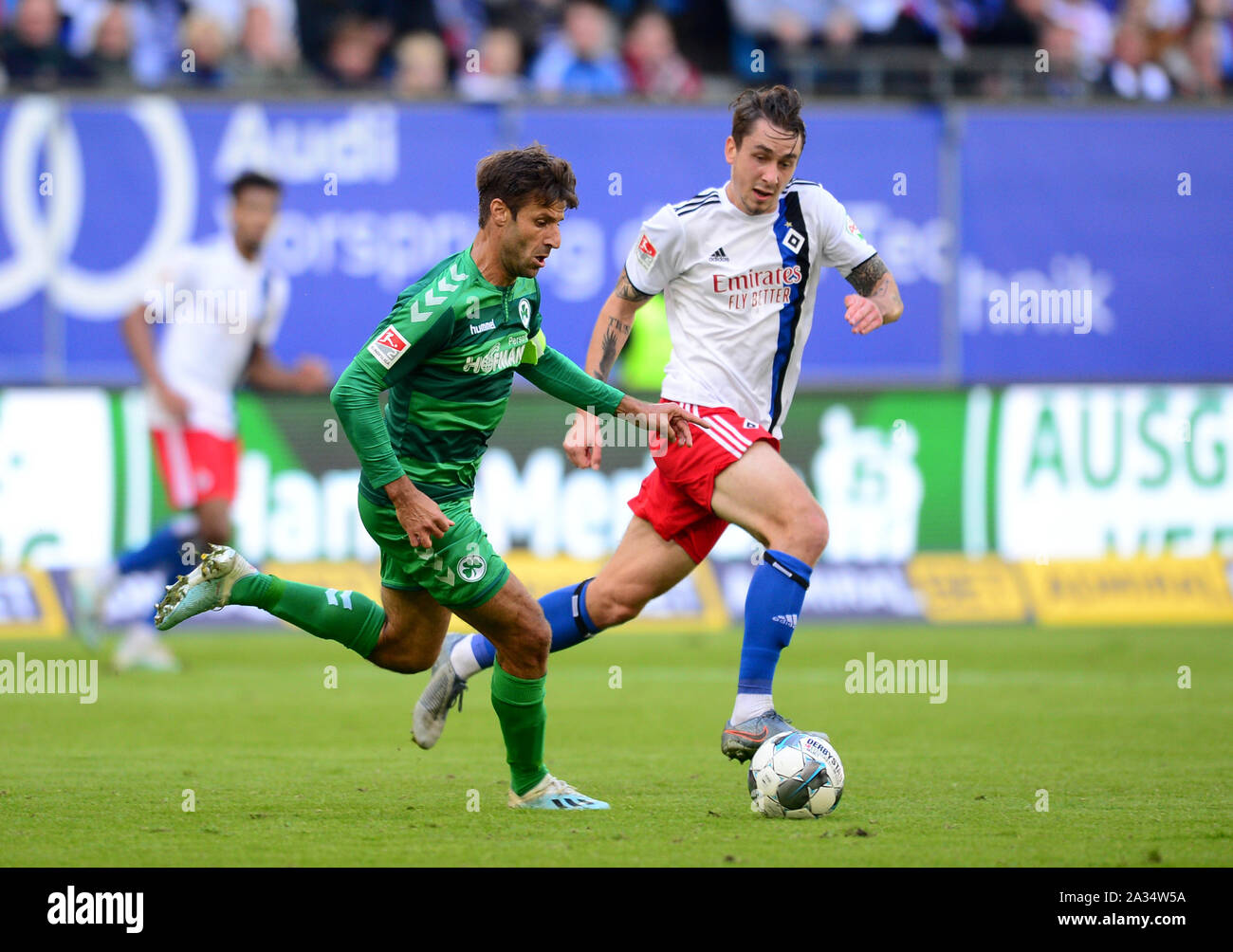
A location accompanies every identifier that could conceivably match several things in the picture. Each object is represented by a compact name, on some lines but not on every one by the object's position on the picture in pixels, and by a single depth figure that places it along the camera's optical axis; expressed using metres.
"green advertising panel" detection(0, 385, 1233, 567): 12.78
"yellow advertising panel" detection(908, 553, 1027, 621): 13.30
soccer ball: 5.83
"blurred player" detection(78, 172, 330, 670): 11.49
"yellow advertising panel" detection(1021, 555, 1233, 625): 13.41
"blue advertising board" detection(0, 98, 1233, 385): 15.75
